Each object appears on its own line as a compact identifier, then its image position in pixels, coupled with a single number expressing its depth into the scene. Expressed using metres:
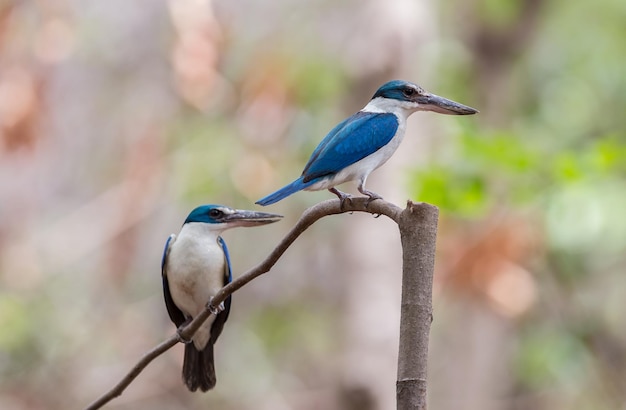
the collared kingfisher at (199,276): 7.17
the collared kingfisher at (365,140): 5.90
